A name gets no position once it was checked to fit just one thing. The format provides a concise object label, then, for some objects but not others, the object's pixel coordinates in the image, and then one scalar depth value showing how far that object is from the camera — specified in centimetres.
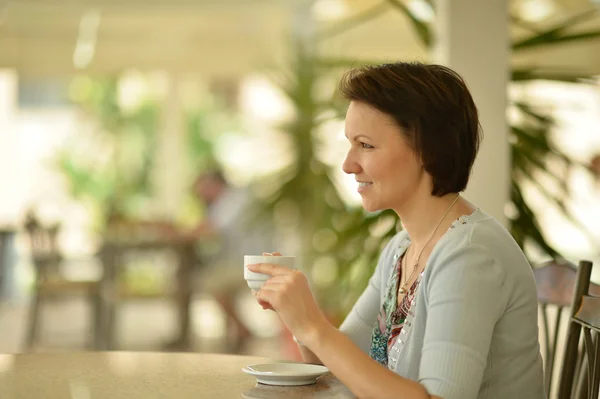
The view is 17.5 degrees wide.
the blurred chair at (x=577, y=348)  348
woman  316
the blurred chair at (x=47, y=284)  1136
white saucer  329
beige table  324
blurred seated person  1148
